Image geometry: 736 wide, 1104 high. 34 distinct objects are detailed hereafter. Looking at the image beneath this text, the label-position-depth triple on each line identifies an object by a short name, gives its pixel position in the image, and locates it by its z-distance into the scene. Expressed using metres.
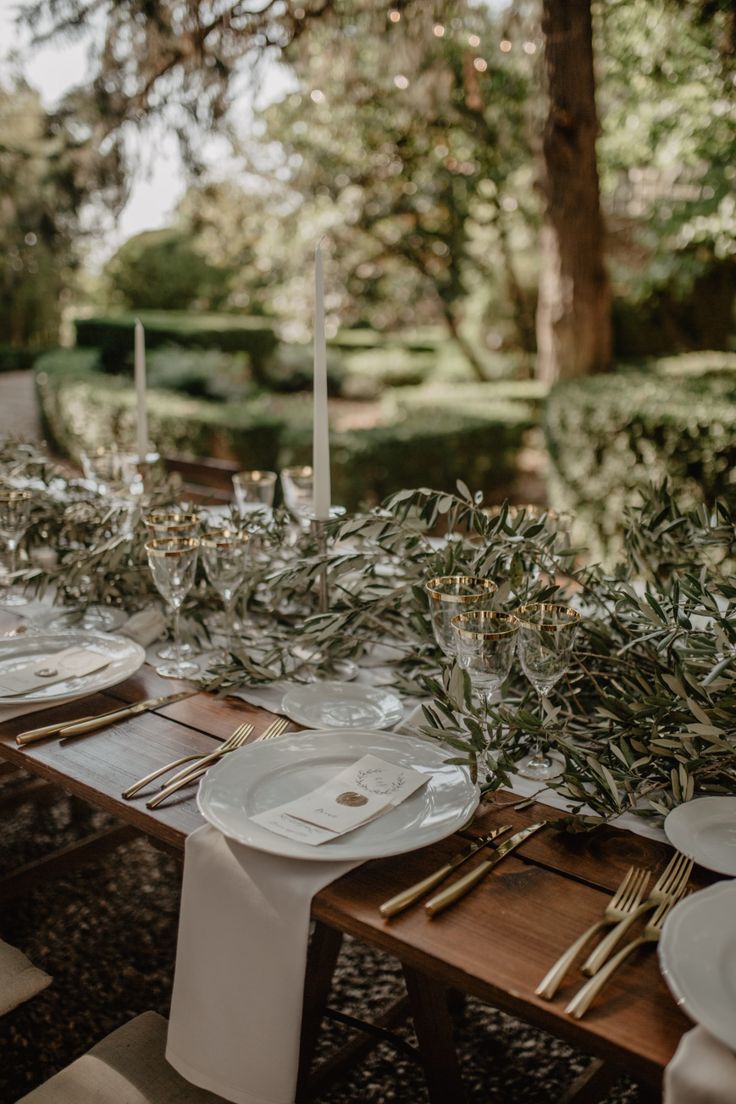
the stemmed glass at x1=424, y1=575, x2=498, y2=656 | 1.53
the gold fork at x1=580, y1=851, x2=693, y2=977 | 1.06
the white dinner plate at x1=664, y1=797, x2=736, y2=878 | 1.24
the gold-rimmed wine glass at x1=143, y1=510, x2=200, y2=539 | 2.12
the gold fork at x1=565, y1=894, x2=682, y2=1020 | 1.00
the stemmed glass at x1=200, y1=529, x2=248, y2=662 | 1.84
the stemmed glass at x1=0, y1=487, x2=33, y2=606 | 2.09
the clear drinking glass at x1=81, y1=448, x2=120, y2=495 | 2.66
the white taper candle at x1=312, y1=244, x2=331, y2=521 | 1.74
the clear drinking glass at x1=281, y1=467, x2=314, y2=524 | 2.30
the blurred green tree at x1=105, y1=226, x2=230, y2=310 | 20.11
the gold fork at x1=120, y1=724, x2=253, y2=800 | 1.44
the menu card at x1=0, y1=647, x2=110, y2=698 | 1.80
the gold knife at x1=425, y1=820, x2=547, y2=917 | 1.17
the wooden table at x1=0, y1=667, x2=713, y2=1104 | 1.00
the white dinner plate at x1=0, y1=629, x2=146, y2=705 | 1.78
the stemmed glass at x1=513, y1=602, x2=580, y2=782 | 1.43
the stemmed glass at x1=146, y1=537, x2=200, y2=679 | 1.82
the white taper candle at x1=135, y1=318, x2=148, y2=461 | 2.51
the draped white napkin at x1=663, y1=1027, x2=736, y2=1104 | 0.90
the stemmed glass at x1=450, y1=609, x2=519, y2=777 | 1.42
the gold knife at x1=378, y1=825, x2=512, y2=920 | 1.16
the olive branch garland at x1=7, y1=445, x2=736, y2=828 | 1.39
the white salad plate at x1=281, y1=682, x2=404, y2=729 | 1.69
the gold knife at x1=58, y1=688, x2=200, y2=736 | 1.66
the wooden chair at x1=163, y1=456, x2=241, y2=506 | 3.48
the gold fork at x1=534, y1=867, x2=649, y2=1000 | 1.03
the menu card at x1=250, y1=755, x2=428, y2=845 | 1.29
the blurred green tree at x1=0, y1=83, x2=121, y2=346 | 6.74
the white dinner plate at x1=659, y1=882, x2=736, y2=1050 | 0.96
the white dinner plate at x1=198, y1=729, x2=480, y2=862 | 1.26
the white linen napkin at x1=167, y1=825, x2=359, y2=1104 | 1.23
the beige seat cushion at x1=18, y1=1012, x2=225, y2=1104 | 1.39
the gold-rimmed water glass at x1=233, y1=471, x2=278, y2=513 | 2.37
